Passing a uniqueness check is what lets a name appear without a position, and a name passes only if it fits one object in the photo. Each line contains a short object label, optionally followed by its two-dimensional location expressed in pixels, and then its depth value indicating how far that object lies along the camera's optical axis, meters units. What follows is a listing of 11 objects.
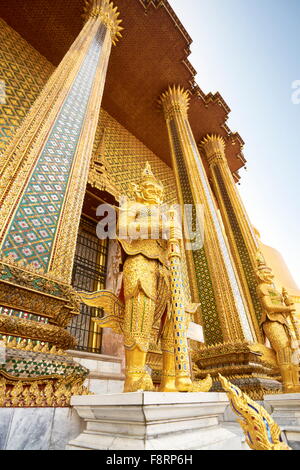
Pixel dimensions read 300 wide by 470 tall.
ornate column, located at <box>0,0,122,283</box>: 1.93
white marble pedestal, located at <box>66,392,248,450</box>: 0.92
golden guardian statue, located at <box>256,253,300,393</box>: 2.38
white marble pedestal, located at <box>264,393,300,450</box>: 1.94
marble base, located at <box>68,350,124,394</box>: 3.63
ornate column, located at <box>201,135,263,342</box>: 5.10
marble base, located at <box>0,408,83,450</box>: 1.18
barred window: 5.04
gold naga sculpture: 0.91
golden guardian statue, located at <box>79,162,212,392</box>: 1.35
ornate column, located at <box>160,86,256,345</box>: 3.65
